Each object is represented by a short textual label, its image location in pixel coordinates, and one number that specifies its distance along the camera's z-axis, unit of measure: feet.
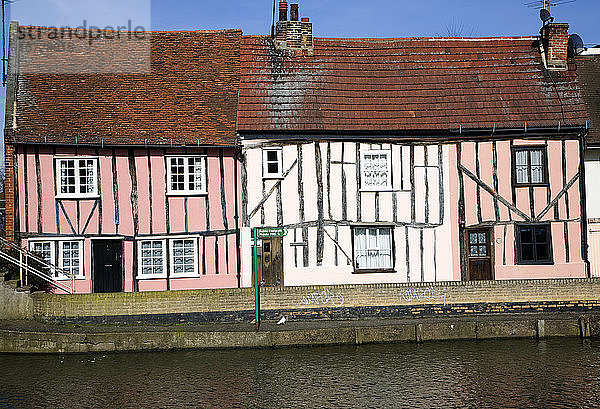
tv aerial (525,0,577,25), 87.04
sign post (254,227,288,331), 63.67
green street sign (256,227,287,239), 63.77
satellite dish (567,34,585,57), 87.35
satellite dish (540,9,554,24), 87.10
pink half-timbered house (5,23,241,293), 75.87
